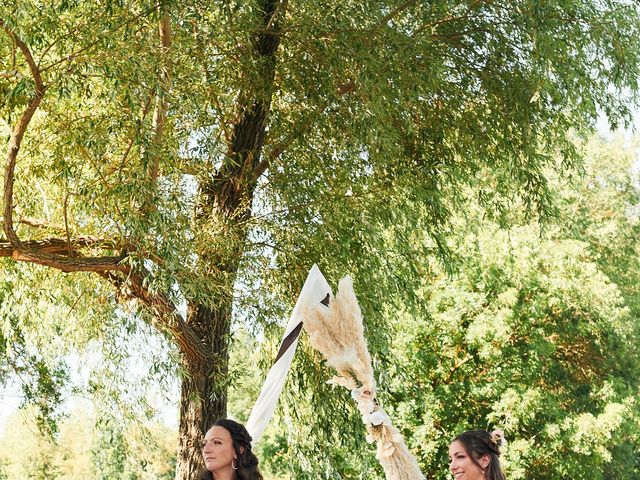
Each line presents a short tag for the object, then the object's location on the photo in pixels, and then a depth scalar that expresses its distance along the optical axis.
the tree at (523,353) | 16.36
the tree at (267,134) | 6.77
